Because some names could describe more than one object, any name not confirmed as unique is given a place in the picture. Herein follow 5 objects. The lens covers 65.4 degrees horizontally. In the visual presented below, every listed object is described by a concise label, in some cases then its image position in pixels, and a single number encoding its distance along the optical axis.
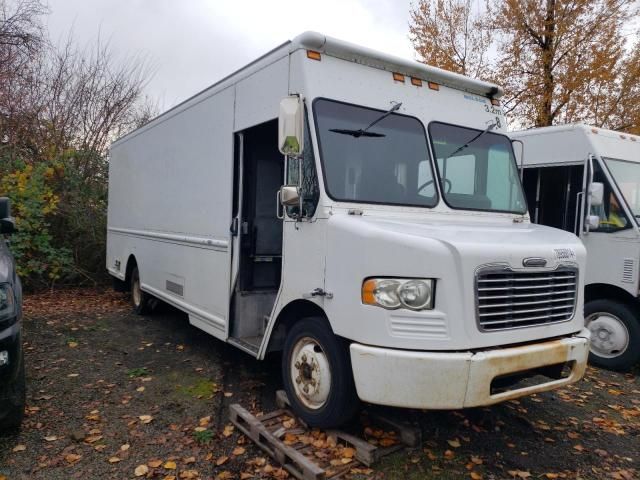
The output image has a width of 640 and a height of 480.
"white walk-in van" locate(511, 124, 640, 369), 5.87
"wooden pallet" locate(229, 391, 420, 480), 3.25
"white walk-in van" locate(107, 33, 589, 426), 3.10
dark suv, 3.50
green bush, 8.98
